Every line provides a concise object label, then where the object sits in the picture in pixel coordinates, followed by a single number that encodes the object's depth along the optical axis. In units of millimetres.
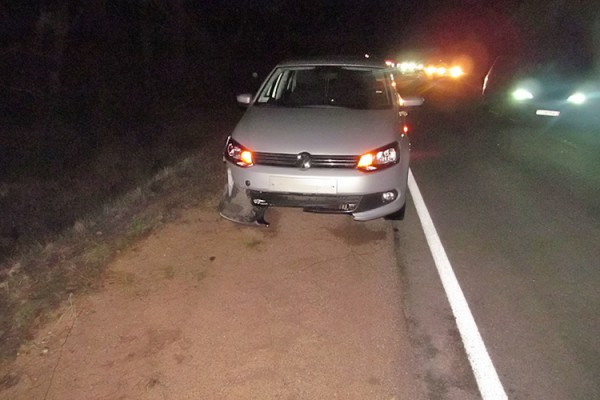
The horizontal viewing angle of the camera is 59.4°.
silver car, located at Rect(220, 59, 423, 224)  4938
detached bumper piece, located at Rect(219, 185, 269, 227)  5328
